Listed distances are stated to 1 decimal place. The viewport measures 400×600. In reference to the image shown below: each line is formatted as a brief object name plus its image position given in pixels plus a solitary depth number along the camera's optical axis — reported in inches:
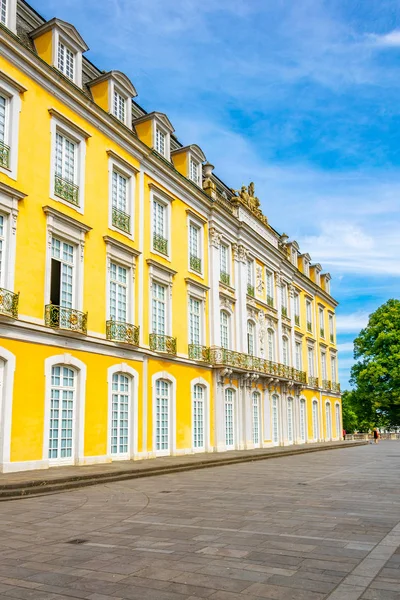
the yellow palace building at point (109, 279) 597.0
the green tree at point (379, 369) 1717.5
